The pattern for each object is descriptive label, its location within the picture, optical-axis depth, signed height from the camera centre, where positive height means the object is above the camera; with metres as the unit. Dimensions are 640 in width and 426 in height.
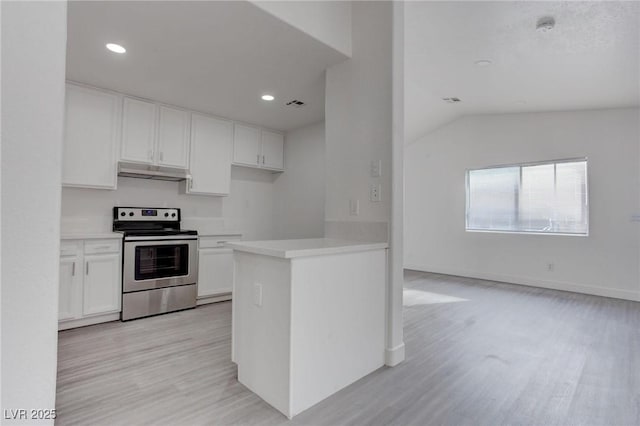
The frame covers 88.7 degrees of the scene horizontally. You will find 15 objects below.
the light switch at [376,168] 2.44 +0.39
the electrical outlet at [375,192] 2.43 +0.21
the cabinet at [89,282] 3.02 -0.63
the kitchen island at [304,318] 1.76 -0.59
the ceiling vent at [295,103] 3.79 +1.37
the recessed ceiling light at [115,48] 2.55 +1.34
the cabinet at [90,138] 3.21 +0.81
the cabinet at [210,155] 4.10 +0.82
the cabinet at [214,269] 3.94 -0.63
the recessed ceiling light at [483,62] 3.62 +1.78
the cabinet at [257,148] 4.56 +1.04
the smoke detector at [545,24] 2.76 +1.71
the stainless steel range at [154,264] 3.36 -0.51
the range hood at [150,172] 3.58 +0.53
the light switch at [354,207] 2.57 +0.10
